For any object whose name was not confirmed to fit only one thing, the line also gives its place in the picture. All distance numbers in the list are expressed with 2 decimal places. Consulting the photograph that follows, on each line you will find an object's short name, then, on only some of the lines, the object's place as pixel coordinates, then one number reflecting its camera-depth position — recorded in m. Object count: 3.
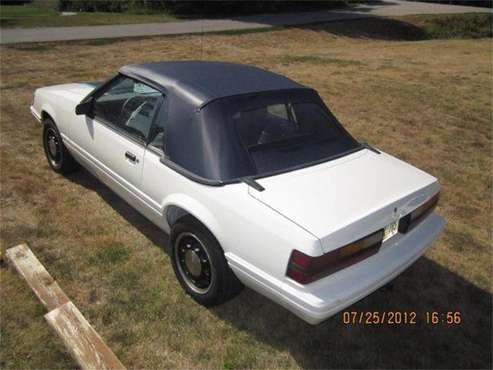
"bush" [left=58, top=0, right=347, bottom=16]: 23.50
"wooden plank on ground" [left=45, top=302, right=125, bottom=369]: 2.82
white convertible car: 2.65
